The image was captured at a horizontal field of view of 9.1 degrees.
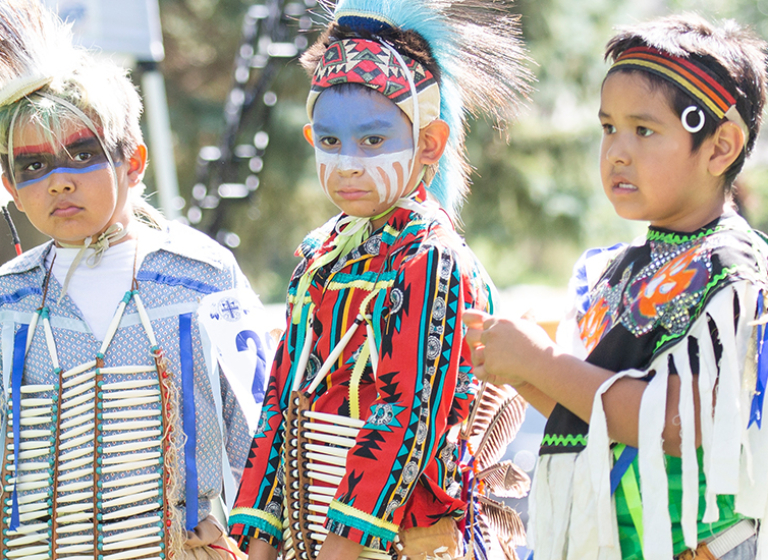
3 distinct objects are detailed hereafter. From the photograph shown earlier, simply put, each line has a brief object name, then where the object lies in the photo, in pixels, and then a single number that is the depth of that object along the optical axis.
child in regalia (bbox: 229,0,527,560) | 5.19
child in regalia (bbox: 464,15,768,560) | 5.10
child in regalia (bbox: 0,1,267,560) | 5.39
